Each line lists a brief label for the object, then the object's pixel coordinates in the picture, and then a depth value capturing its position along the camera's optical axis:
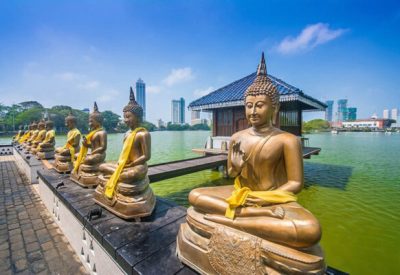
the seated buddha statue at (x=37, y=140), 9.53
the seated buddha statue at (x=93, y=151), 4.62
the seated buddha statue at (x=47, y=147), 8.45
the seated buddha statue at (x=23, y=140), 12.67
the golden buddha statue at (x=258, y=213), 1.62
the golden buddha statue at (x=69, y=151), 5.95
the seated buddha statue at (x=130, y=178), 3.15
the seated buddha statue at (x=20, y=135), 16.51
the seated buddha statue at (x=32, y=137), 10.52
